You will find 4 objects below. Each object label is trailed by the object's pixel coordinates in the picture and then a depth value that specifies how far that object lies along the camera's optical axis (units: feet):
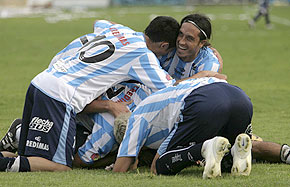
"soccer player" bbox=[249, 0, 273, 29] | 182.91
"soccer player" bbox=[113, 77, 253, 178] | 37.45
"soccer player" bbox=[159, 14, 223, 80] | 48.75
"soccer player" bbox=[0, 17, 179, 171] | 41.47
